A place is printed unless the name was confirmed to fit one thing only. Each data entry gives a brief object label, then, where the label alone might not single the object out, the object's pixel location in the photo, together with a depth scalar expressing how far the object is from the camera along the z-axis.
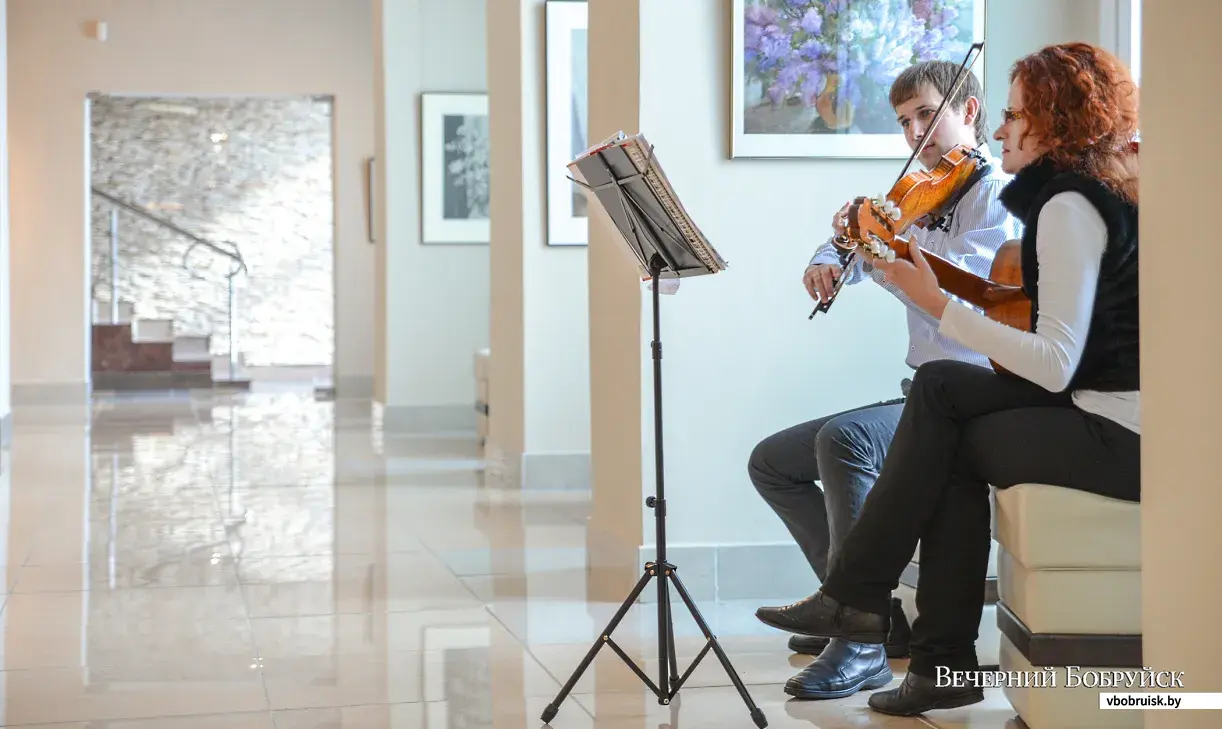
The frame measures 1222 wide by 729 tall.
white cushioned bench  2.34
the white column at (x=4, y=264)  8.30
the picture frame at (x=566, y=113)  5.86
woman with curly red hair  2.34
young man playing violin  2.81
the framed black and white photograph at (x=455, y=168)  8.61
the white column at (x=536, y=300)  5.90
